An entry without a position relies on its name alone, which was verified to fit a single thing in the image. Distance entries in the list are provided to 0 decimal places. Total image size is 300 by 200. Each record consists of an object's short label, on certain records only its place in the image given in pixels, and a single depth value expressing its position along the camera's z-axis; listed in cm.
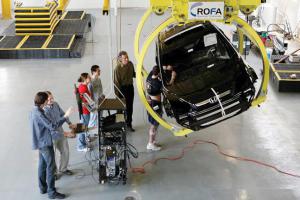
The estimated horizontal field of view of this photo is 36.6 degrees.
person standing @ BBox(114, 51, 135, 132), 934
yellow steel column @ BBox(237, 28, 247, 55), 872
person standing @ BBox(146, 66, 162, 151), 859
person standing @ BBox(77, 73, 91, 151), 842
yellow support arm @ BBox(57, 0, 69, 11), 1032
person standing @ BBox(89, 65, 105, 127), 863
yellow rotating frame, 638
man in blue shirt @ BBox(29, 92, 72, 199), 692
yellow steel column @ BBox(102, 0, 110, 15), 698
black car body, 759
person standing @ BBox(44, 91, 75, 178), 726
